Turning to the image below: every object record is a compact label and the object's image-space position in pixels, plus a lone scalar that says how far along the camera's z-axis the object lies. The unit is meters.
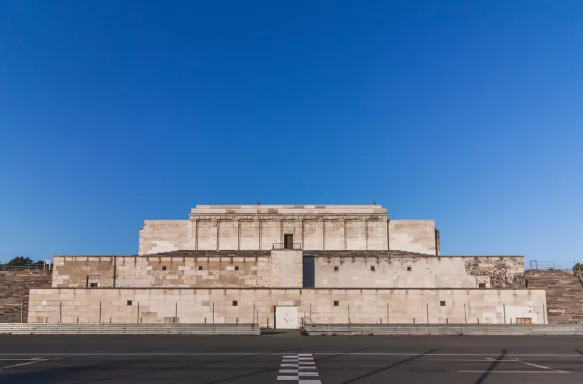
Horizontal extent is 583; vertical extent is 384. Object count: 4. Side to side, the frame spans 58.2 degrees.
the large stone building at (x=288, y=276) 47.00
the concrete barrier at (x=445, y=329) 40.03
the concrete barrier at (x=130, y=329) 40.19
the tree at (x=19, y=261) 124.80
